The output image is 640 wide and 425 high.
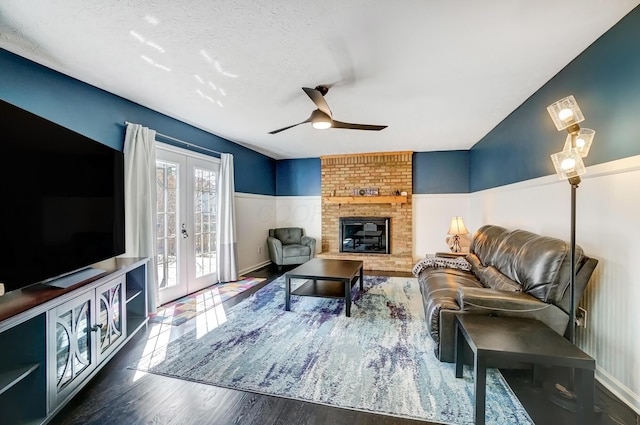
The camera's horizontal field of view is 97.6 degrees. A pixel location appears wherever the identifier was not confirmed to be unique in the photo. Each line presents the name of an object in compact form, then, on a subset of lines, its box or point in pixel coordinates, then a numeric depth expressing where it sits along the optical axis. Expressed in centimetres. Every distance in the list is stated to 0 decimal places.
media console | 140
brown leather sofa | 185
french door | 347
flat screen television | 139
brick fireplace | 569
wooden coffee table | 302
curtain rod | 334
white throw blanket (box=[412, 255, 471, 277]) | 333
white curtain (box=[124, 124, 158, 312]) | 288
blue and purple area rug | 171
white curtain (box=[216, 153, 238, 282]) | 436
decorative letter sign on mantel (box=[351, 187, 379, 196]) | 591
